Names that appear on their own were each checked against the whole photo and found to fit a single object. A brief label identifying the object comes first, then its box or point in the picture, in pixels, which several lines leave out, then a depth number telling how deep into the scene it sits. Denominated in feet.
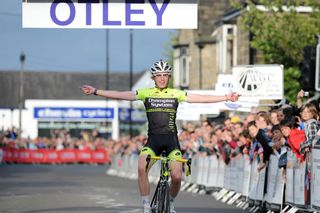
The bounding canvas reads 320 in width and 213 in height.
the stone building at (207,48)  171.22
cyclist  49.67
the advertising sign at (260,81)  87.97
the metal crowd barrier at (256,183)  59.41
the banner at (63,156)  220.02
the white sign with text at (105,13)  60.90
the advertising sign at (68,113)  385.29
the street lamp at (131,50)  260.27
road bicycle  48.73
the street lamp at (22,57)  291.38
